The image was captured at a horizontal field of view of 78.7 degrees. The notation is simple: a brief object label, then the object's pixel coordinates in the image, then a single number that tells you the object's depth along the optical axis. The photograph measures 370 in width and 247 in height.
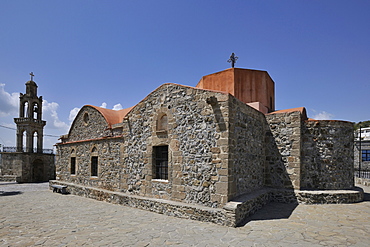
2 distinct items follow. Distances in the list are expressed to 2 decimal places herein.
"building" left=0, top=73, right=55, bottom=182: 20.86
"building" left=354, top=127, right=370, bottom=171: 22.48
